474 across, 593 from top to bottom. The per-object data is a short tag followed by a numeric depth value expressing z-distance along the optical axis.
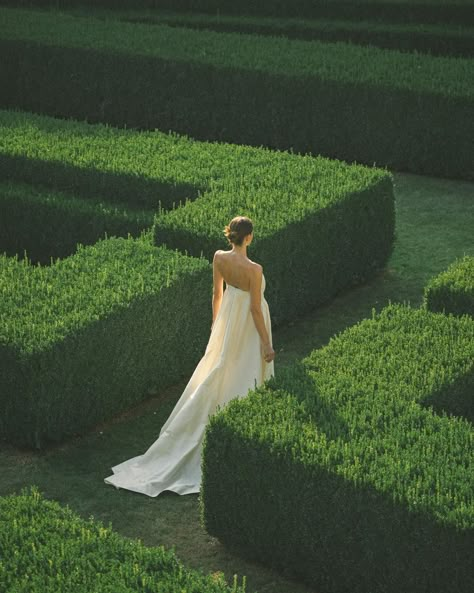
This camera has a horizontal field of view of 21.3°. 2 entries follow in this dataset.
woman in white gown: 10.91
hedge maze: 8.88
